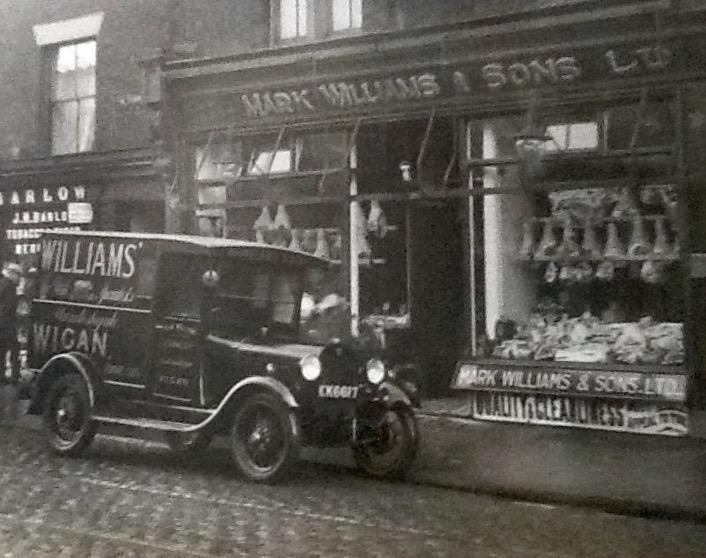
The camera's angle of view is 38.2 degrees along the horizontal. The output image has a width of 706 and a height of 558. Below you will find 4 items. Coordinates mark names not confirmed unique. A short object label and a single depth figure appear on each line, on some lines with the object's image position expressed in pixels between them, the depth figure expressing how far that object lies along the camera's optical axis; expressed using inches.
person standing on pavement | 495.5
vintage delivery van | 327.3
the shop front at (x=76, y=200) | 549.6
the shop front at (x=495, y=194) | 405.7
